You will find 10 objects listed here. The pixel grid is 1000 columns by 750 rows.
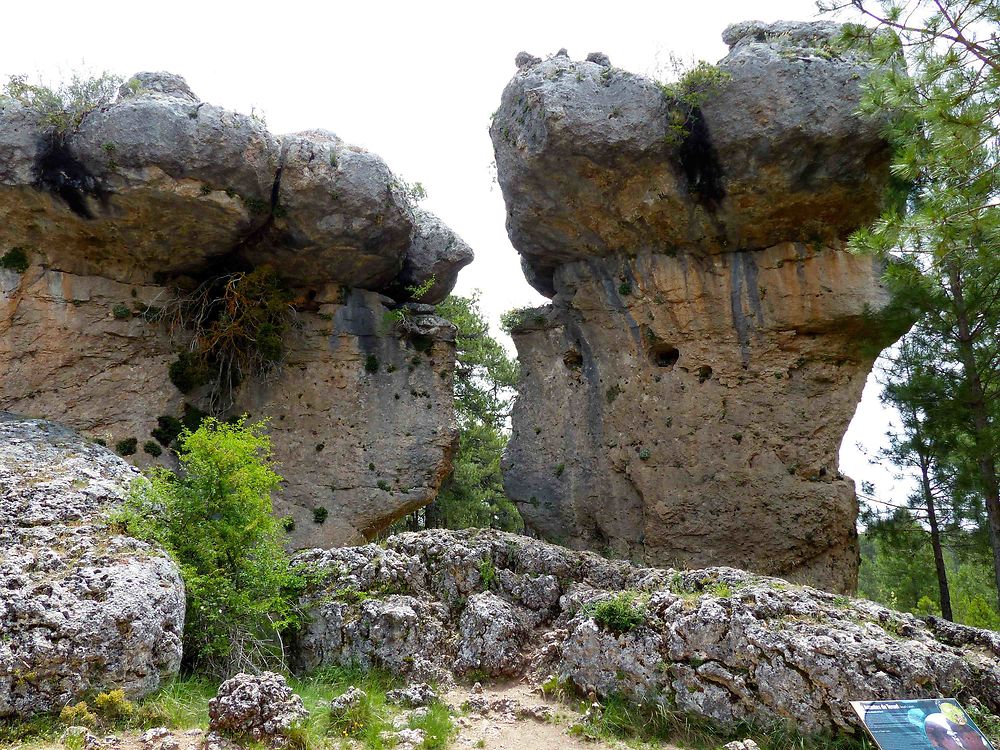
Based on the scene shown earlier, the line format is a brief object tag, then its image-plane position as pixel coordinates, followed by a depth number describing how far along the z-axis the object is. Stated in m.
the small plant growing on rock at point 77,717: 5.44
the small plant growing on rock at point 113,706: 5.64
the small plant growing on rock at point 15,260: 12.41
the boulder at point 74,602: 5.74
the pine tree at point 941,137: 6.36
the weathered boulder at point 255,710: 5.43
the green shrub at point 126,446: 12.48
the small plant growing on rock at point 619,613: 7.03
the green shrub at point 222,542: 7.21
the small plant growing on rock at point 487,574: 8.80
